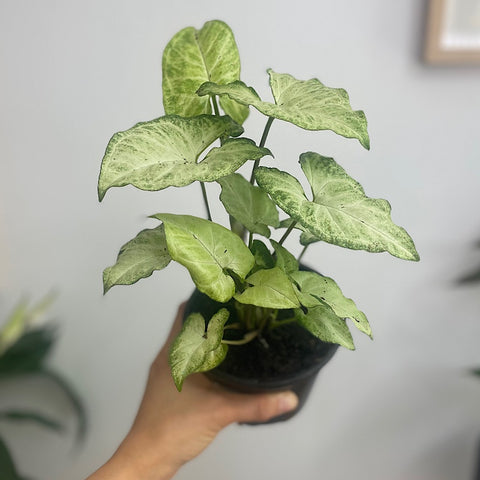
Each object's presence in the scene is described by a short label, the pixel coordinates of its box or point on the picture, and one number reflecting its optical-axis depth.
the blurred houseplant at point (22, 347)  1.16
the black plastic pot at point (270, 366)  0.72
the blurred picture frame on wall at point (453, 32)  0.90
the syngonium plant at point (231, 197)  0.52
